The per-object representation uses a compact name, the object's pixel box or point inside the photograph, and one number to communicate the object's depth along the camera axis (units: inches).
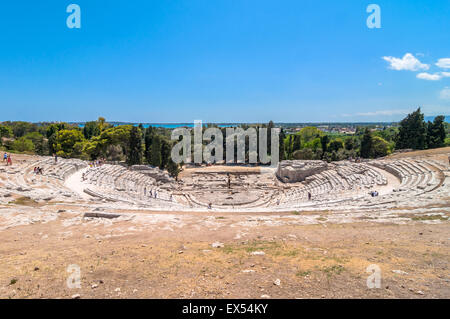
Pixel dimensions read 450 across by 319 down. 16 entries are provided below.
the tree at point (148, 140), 1887.4
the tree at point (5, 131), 2592.0
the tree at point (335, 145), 2492.5
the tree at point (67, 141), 1829.4
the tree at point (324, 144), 2524.6
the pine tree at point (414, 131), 1841.8
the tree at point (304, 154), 2251.5
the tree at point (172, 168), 1665.8
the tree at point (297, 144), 2647.6
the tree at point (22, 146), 1958.7
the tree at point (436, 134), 1820.9
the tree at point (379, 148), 2025.1
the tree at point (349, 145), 2497.5
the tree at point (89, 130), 3040.1
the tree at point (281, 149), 2374.5
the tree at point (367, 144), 1969.7
